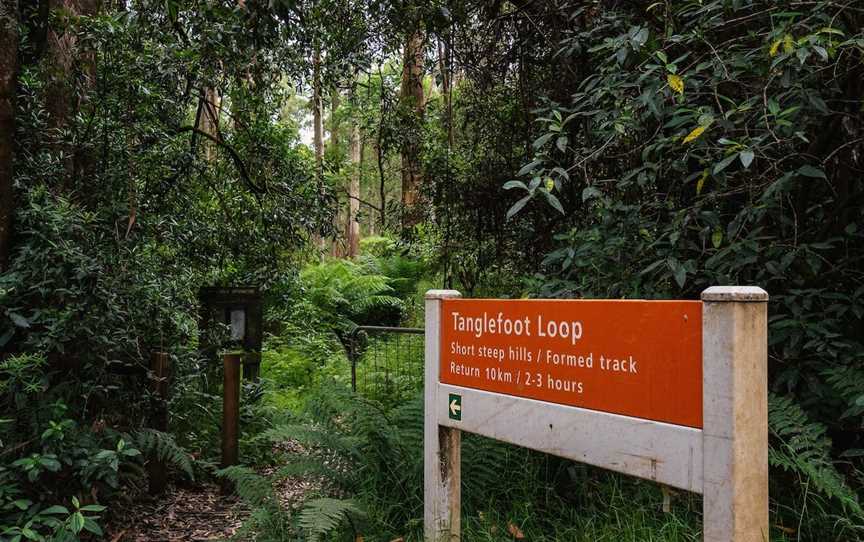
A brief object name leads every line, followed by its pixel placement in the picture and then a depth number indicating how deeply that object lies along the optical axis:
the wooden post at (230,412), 5.57
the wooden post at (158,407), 5.06
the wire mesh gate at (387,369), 6.20
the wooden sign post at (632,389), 1.88
